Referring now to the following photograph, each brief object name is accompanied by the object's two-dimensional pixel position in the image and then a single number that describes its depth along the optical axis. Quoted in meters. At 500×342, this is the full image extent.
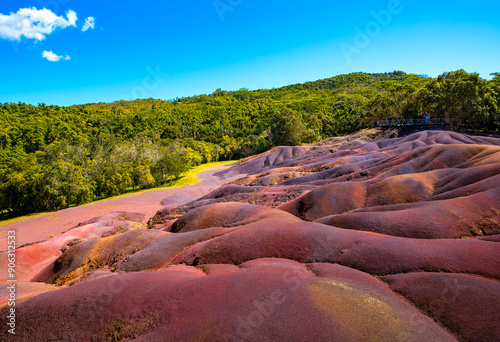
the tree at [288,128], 72.25
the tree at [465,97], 44.88
